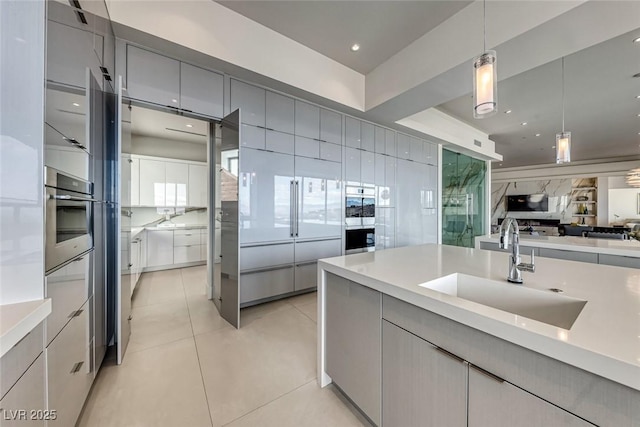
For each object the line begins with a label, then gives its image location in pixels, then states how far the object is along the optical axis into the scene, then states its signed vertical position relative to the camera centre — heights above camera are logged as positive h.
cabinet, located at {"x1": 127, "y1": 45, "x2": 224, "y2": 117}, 2.32 +1.35
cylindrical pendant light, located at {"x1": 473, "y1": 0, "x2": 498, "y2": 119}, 1.53 +0.84
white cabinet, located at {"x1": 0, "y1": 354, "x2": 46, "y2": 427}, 0.72 -0.64
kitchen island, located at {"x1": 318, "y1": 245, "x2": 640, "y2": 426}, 0.64 -0.47
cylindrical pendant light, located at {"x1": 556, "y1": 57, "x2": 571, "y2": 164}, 2.96 +0.84
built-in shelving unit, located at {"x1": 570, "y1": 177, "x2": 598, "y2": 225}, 9.31 +0.50
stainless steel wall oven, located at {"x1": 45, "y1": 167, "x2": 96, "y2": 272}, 1.02 -0.03
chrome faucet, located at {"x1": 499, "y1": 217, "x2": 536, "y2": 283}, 1.24 -0.19
